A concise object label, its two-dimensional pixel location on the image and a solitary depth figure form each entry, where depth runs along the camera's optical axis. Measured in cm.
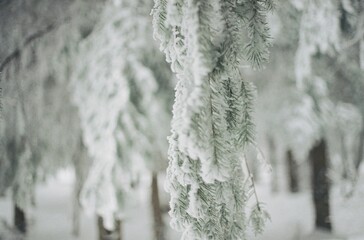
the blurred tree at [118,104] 448
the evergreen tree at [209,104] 134
